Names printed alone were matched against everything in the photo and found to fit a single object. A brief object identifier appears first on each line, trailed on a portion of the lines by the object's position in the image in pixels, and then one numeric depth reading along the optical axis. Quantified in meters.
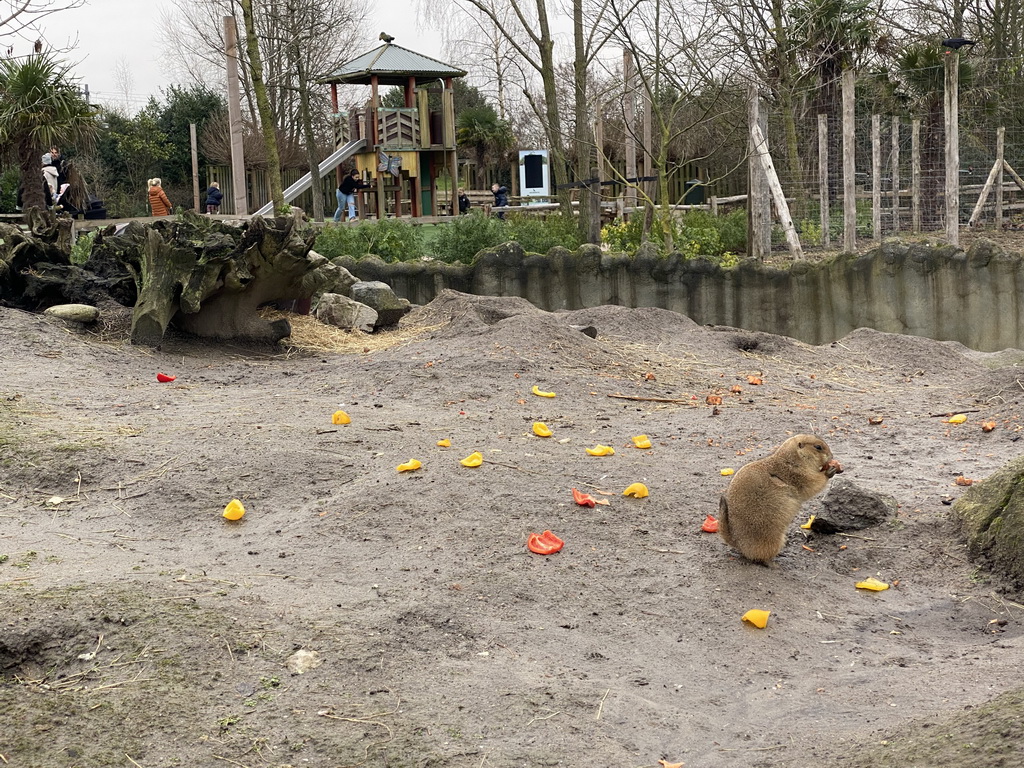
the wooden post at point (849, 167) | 13.05
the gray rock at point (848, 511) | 4.74
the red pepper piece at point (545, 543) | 4.37
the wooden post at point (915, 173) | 16.35
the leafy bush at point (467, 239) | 13.78
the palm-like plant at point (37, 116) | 16.67
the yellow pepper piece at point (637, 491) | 5.01
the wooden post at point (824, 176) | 15.63
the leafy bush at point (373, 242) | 13.23
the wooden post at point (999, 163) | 17.02
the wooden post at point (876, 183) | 15.02
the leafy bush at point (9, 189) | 29.88
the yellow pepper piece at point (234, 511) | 4.75
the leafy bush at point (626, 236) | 14.56
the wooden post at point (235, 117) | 15.75
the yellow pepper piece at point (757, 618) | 3.80
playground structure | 25.98
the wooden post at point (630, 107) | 16.83
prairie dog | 4.21
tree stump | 8.88
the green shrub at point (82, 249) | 12.45
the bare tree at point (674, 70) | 12.95
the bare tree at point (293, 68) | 30.66
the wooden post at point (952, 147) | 12.46
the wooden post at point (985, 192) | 16.88
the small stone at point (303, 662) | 3.24
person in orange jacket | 21.19
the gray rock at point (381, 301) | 10.78
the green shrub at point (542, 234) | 14.05
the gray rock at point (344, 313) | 10.36
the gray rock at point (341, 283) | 11.07
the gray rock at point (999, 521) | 4.18
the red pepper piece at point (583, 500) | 4.85
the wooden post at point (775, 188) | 12.91
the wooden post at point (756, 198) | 13.51
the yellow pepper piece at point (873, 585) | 4.21
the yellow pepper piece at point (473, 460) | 5.32
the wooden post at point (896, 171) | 16.50
